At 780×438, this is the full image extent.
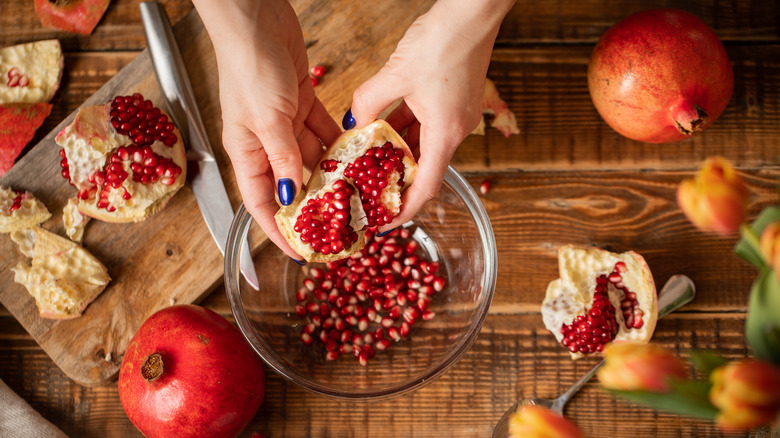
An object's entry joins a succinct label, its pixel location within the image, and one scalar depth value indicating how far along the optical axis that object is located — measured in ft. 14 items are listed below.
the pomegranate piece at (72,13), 3.16
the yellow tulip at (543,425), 1.91
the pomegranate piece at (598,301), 3.00
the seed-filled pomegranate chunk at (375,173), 2.82
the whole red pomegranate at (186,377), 2.90
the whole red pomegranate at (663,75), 2.93
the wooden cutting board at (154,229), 3.09
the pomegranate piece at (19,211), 3.05
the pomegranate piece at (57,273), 3.05
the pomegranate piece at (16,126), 3.13
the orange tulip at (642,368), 1.82
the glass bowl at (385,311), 2.99
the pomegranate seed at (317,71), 3.08
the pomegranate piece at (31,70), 3.15
